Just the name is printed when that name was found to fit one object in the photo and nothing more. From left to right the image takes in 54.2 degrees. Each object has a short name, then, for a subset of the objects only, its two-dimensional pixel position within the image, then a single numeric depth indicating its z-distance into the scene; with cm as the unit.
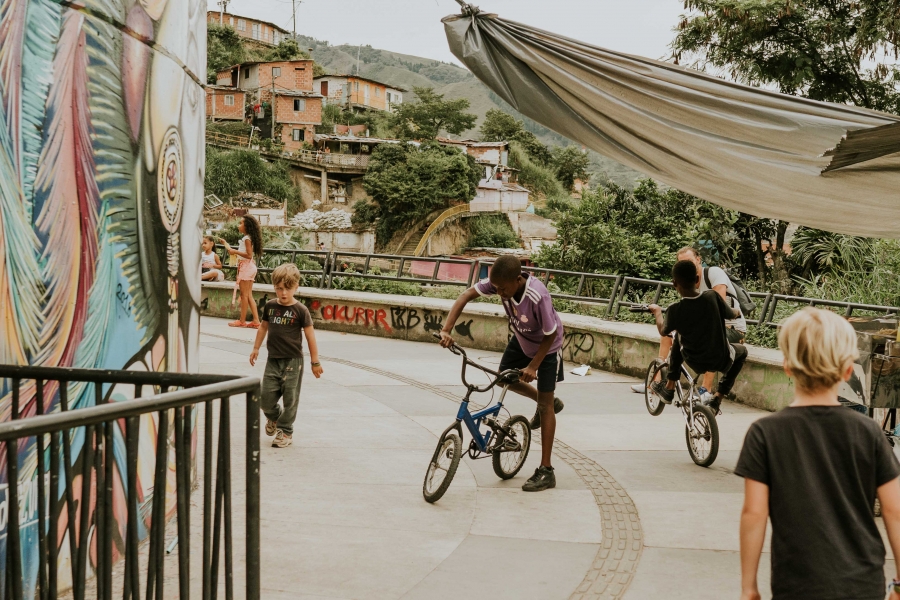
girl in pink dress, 1351
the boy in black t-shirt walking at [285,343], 721
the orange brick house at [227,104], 8419
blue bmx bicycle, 612
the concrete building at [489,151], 8312
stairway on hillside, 6825
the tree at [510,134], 9875
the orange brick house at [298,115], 8356
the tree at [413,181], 6719
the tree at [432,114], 9538
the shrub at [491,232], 7294
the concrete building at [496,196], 7425
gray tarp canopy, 506
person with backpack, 809
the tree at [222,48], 9962
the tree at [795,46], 2027
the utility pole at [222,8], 11786
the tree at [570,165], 9762
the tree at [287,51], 9788
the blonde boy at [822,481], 275
